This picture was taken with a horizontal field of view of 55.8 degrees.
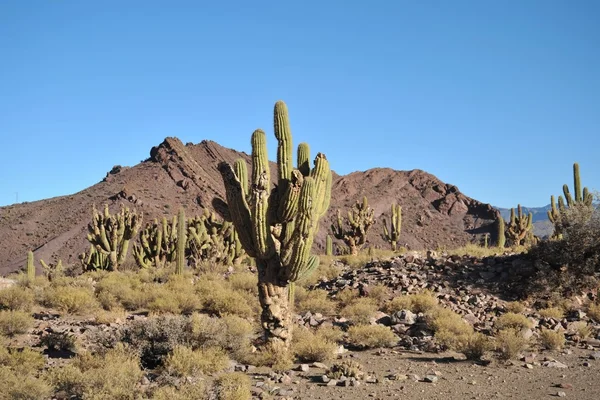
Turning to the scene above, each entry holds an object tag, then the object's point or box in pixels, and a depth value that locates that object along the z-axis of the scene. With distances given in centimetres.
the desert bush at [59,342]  1042
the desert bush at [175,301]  1410
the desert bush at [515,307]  1483
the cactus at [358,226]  2972
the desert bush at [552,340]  1126
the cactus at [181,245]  2184
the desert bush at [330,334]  1137
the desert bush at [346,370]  900
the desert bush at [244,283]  1719
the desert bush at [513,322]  1256
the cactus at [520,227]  3591
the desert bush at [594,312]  1442
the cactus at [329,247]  3687
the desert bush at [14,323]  1134
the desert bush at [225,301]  1402
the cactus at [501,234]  3253
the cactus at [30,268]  2403
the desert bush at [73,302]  1445
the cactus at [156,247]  2577
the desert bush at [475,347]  1030
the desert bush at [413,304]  1415
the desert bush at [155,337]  980
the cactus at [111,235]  2414
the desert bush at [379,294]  1548
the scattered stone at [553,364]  1002
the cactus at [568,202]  1907
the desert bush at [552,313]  1437
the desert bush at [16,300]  1419
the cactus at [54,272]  2515
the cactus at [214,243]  2547
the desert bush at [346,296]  1561
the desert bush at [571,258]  1631
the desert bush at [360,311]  1286
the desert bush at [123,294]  1511
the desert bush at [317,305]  1483
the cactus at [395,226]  3203
